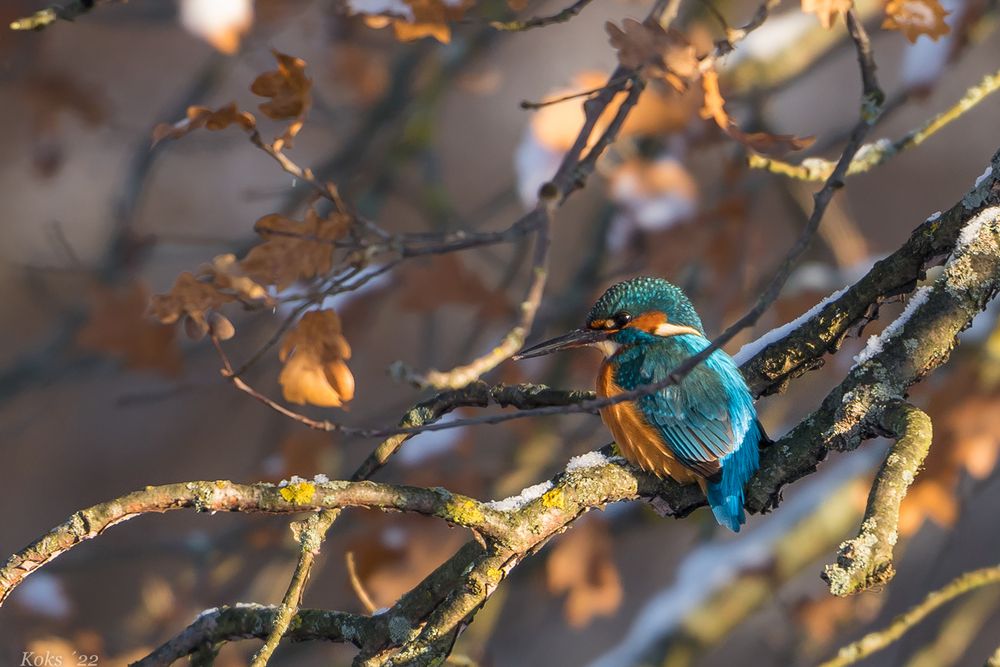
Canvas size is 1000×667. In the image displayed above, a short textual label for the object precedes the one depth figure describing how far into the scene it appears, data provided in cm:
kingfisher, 455
